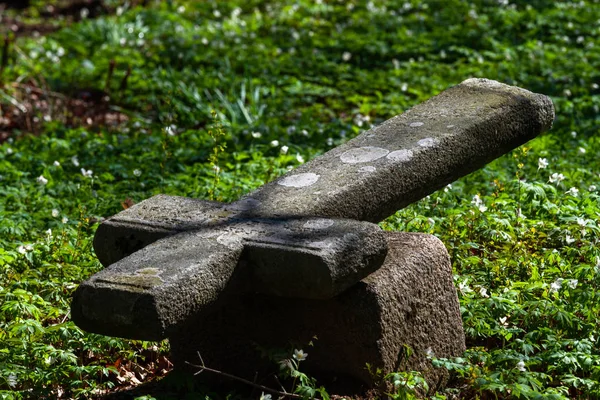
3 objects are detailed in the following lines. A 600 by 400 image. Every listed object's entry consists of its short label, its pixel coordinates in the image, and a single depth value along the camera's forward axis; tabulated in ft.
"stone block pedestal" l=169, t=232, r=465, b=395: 23.11
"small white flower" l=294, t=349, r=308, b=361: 22.79
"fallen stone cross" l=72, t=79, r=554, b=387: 21.22
